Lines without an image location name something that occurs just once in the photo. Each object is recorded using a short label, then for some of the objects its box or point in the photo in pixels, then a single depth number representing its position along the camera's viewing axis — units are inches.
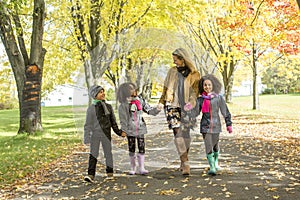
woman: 233.1
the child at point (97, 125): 241.9
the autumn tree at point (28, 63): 482.6
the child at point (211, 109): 247.9
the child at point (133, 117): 243.4
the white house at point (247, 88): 2111.8
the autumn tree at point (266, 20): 647.1
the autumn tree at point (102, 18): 615.2
